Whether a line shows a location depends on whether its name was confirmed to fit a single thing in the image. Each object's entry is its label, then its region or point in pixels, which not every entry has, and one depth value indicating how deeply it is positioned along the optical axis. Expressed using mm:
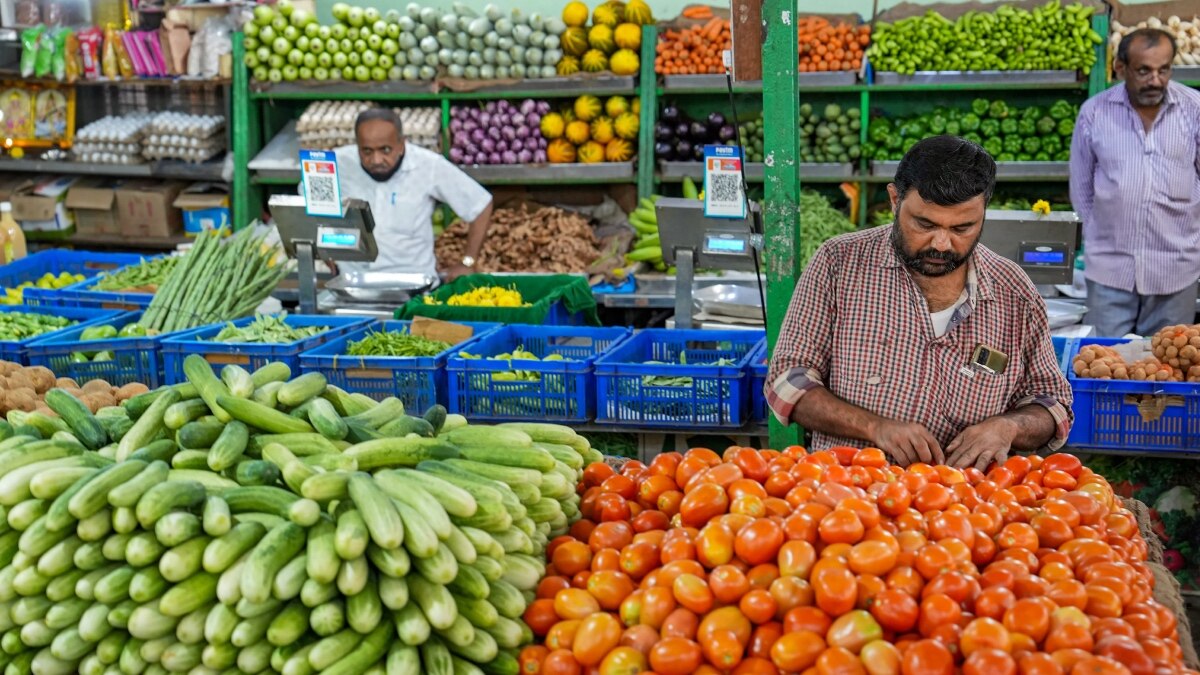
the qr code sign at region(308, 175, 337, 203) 5105
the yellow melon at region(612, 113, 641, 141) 7730
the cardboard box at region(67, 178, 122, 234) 8500
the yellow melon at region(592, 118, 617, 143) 7773
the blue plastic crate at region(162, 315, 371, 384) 4473
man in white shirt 6277
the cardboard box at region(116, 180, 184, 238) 8406
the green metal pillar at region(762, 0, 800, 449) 3207
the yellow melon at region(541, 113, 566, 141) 7828
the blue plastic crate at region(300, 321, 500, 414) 4309
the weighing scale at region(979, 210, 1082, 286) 4586
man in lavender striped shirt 5570
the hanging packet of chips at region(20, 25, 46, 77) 8352
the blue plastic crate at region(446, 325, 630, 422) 4223
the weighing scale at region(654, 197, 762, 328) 4746
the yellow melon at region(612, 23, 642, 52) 7648
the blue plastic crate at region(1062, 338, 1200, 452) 3777
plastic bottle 6871
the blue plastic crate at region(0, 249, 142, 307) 6711
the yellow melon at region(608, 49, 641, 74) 7602
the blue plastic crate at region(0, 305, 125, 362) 4602
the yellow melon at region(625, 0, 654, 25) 7734
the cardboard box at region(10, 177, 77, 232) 8531
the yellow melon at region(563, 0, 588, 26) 7707
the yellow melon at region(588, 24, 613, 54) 7668
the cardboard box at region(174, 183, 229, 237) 8289
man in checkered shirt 3057
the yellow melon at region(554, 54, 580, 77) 7723
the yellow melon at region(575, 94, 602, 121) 7809
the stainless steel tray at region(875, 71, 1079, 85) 7191
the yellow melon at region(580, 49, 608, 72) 7656
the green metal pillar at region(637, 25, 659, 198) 7699
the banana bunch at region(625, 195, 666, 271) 6625
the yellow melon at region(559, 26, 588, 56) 7707
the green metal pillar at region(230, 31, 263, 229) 8109
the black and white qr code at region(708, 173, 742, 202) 4562
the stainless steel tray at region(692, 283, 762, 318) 5258
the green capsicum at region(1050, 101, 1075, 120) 7285
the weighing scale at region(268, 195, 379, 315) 5195
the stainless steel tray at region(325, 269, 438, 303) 5945
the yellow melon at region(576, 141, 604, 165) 7789
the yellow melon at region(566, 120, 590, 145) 7797
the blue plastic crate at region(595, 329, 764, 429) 4105
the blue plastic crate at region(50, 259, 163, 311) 5566
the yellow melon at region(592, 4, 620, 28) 7723
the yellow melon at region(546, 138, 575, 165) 7832
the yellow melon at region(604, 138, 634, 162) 7777
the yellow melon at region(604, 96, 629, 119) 7785
